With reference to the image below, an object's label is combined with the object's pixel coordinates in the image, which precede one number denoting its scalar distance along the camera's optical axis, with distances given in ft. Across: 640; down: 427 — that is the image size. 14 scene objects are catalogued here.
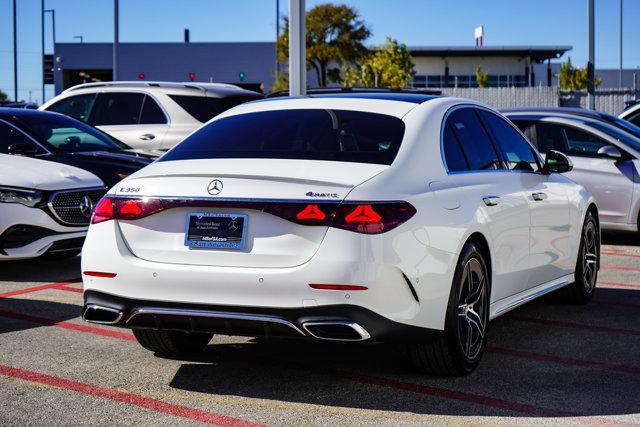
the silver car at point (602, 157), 40.60
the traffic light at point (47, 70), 226.64
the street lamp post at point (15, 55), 190.80
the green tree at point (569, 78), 224.84
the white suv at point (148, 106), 45.37
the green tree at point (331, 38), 232.94
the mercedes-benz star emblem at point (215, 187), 17.12
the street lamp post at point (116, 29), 96.31
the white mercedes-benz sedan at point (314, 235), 16.55
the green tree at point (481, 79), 216.21
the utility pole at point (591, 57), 83.46
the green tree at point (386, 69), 202.69
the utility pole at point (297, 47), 44.50
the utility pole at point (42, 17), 210.79
